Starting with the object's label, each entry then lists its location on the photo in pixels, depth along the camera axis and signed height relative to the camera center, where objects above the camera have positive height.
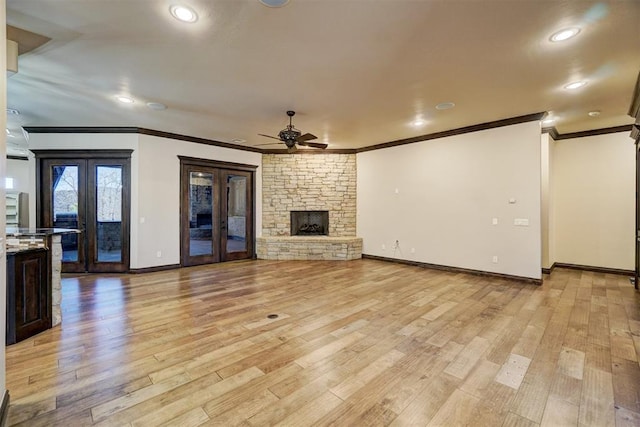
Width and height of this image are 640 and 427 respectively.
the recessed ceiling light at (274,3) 2.30 +1.67
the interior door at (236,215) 7.37 -0.01
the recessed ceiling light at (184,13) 2.40 +1.68
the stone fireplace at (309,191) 8.00 +0.63
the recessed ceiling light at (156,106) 4.58 +1.74
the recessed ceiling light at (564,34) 2.71 +1.68
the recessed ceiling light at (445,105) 4.58 +1.72
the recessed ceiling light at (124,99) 4.34 +1.74
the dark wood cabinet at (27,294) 2.93 -0.83
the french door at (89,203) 6.03 +0.25
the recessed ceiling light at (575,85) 3.84 +1.71
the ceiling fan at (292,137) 4.91 +1.29
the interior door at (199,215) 6.73 -0.01
